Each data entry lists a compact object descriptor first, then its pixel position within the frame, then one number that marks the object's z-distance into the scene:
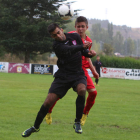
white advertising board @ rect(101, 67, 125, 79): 32.00
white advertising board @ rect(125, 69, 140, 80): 31.75
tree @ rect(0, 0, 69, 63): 41.59
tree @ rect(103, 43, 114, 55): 69.89
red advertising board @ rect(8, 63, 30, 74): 32.16
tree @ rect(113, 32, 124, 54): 155.12
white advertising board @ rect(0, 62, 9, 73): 32.40
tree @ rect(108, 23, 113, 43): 166.19
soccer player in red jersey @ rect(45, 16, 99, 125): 5.97
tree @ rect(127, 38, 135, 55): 152.12
